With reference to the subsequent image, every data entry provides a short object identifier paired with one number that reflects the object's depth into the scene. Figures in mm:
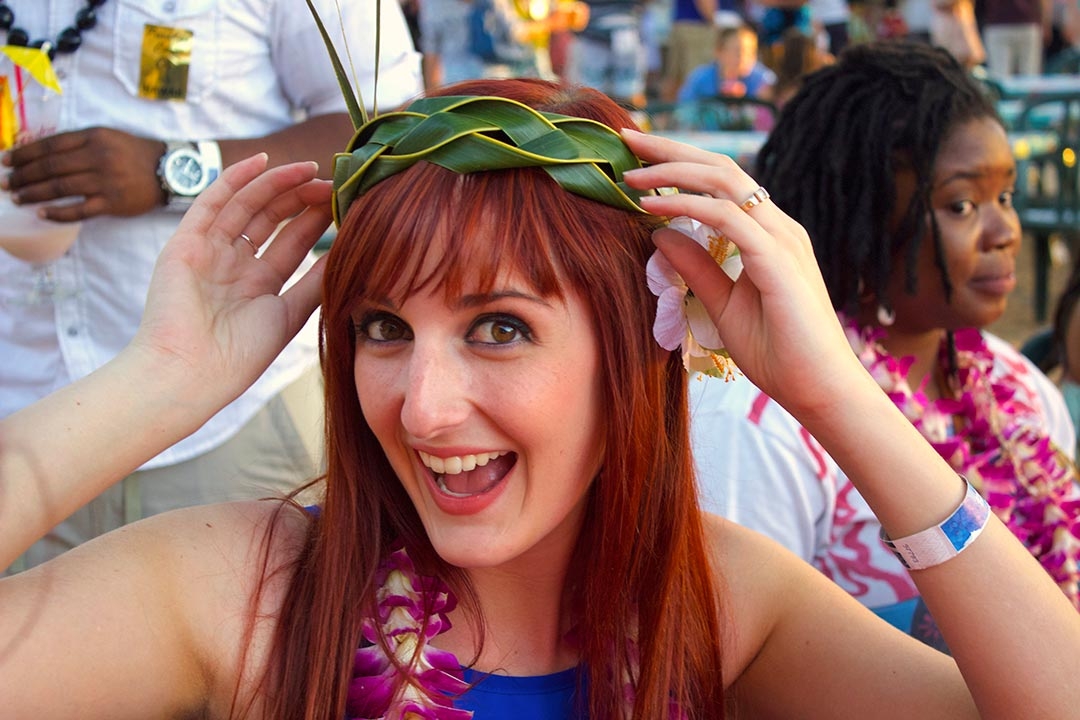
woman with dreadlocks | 2512
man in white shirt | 2291
